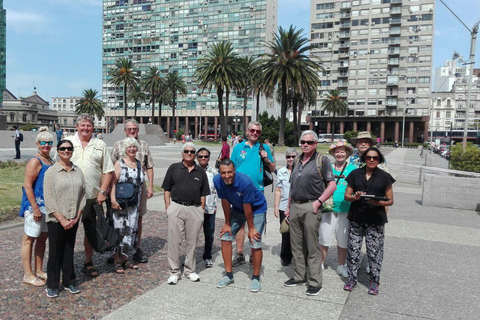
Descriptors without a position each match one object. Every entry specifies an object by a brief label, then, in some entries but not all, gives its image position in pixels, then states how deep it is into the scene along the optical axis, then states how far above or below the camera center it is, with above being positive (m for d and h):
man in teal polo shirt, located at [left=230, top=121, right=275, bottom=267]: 4.92 -0.41
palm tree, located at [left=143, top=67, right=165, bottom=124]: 66.06 +7.79
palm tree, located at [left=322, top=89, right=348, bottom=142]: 76.19 +5.22
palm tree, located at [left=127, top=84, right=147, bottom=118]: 80.97 +6.73
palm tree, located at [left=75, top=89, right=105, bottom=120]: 80.69 +4.62
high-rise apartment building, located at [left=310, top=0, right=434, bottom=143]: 79.25 +15.12
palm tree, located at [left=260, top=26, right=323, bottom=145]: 37.41 +6.37
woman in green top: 4.68 -1.07
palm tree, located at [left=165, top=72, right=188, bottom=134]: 68.62 +7.78
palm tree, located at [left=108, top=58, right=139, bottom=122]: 57.88 +8.13
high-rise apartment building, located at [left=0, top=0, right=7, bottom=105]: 108.88 +22.77
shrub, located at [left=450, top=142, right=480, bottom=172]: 11.51 -0.84
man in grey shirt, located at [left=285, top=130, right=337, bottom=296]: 4.16 -0.82
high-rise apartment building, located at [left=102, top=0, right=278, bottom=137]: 93.25 +23.89
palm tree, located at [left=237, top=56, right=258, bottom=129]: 49.20 +7.15
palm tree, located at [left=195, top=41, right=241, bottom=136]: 47.19 +7.17
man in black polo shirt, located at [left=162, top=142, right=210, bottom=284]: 4.44 -0.95
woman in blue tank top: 4.00 -0.97
